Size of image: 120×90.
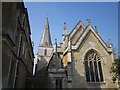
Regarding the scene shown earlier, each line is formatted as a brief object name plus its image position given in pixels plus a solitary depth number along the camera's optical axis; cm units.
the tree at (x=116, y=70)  1780
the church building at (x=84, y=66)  1778
